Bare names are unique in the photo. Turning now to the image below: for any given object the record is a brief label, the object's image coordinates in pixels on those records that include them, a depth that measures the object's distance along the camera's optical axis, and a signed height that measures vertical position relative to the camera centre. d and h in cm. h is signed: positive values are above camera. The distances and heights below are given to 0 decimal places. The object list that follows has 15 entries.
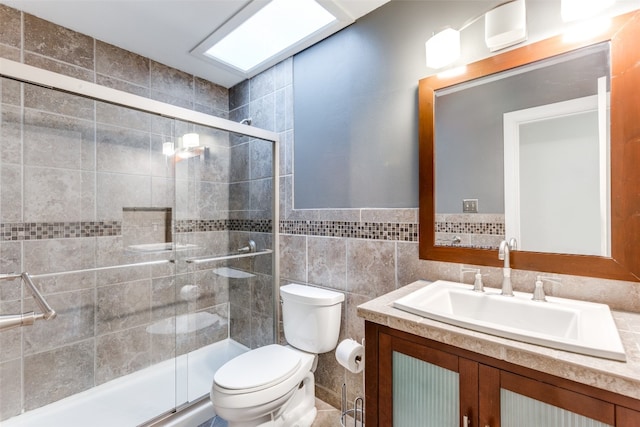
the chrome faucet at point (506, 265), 109 -21
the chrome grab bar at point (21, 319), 81 -30
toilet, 128 -77
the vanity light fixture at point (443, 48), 127 +75
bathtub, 157 -109
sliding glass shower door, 149 -18
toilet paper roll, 142 -71
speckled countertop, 61 -35
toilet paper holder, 160 -113
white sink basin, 70 -33
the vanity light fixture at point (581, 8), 99 +71
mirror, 97 +21
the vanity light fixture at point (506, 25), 112 +75
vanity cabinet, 66 -50
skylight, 160 +114
